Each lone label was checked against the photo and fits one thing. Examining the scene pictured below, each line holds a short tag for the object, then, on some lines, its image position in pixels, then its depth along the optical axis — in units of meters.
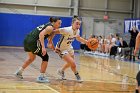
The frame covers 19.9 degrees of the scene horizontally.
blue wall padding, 30.09
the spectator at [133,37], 20.21
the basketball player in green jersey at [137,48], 5.02
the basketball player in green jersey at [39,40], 8.43
